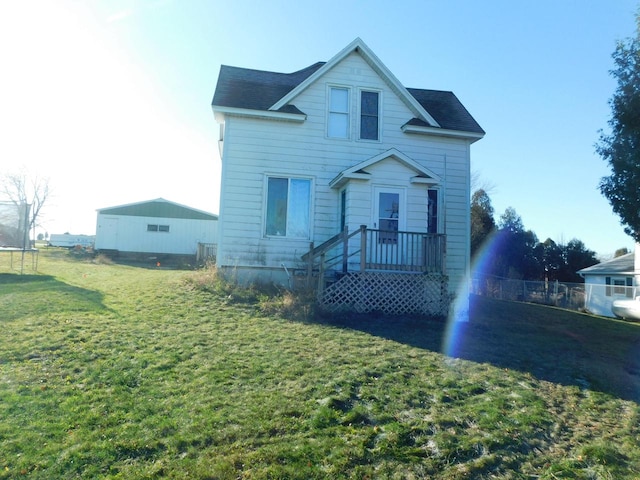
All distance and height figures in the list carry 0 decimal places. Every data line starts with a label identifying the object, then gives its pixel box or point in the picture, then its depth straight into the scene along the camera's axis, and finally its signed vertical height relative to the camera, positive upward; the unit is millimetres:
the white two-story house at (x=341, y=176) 12539 +2515
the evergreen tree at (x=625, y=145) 10695 +3089
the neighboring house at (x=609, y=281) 23969 -192
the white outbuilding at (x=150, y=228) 31938 +2013
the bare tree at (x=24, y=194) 41375 +5230
